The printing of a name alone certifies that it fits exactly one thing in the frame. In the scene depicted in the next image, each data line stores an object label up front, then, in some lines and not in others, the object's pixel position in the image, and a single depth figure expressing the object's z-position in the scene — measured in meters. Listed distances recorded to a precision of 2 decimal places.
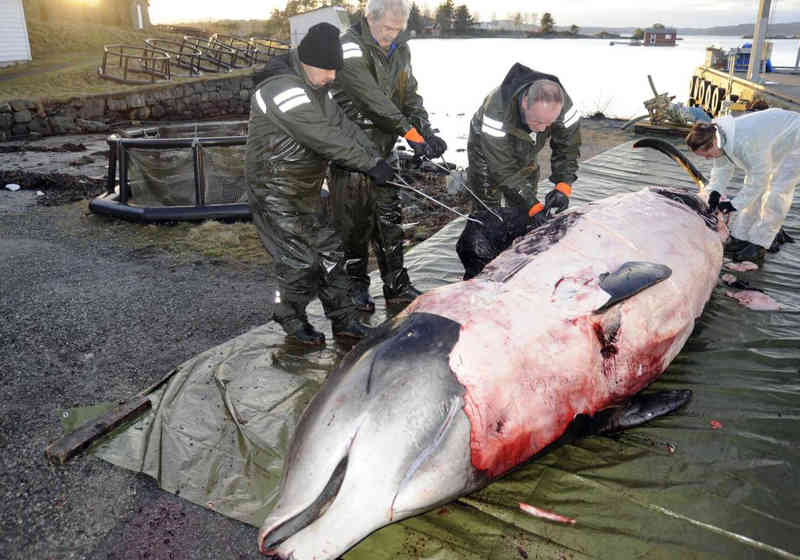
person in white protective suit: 5.15
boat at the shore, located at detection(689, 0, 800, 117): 14.03
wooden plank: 3.10
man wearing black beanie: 3.65
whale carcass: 2.12
